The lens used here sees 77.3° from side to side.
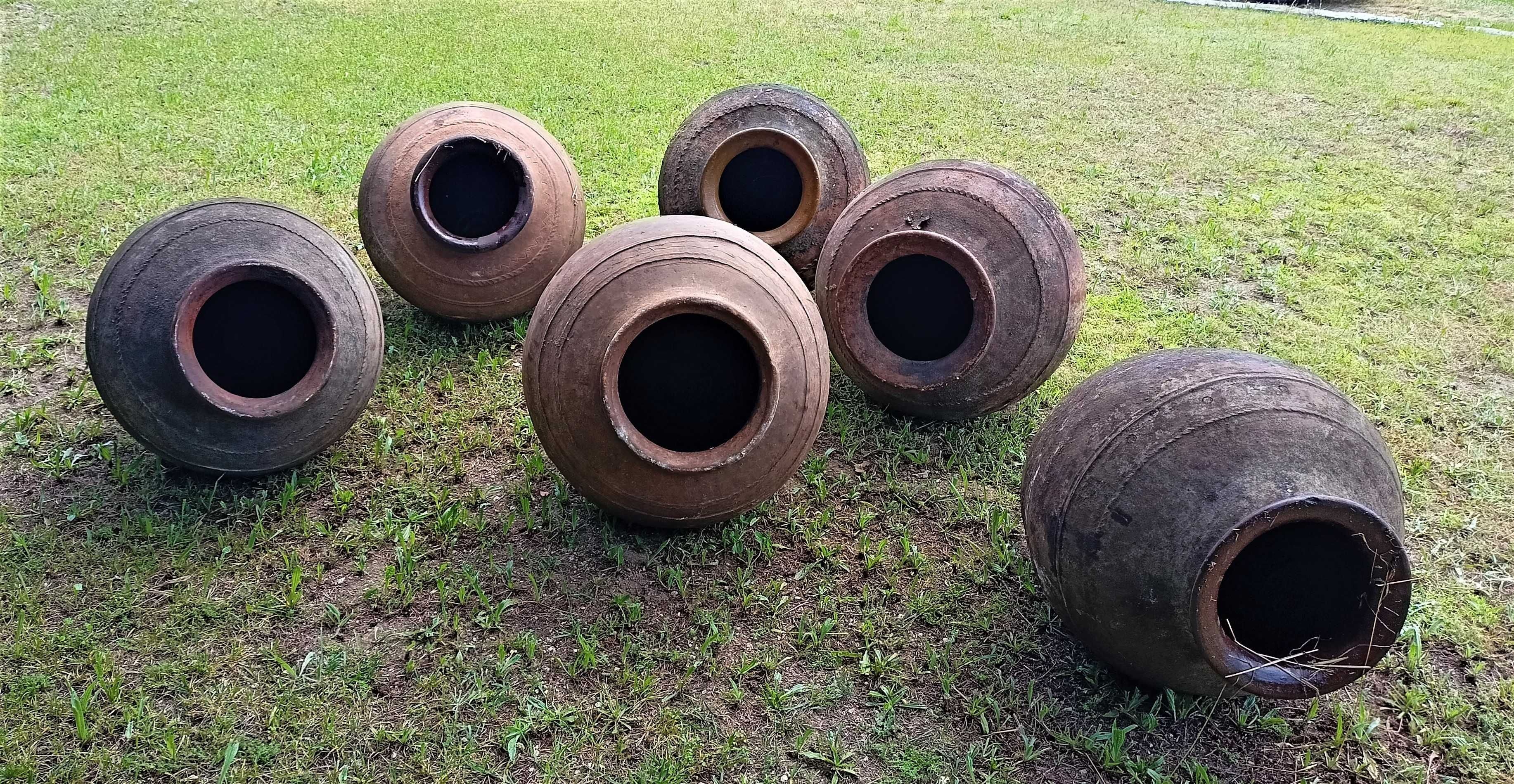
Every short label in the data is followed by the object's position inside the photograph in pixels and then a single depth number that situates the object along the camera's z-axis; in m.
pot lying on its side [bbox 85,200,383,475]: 3.36
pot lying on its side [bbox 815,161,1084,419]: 3.76
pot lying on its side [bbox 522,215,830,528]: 3.05
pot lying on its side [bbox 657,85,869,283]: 4.82
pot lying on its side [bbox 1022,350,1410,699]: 2.45
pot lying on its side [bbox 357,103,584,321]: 4.42
